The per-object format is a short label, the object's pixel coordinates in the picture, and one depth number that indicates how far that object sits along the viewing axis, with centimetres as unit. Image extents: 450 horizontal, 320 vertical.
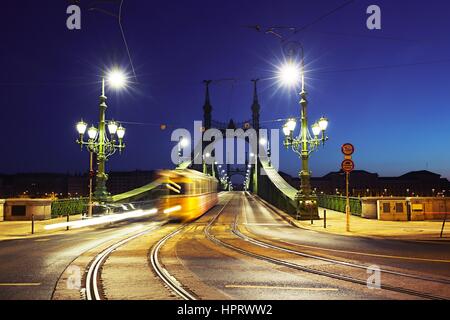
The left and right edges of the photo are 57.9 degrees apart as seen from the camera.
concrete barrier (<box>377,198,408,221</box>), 2200
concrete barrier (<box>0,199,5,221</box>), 2294
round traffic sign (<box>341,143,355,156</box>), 1719
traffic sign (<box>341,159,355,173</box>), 1691
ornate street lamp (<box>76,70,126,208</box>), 2280
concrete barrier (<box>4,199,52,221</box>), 2330
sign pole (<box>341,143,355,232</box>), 1695
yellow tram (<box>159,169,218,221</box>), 2177
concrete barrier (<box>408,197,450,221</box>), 2191
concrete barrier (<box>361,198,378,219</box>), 2328
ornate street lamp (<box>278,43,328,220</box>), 2099
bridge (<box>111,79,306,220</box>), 2646
